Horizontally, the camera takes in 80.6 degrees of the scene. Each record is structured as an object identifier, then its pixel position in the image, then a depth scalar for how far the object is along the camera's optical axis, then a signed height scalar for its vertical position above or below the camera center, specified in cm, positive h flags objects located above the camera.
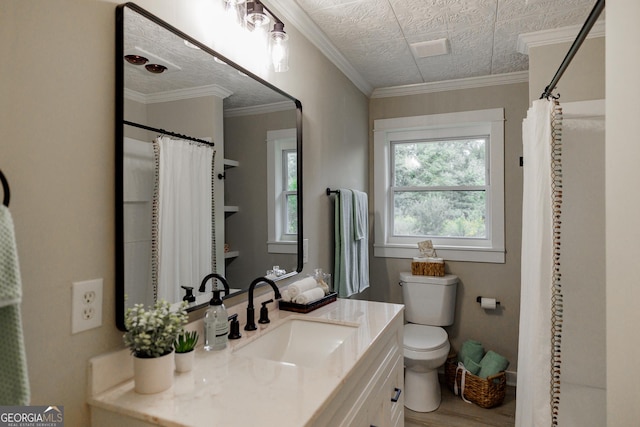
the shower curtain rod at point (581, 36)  119 +63
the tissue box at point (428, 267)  301 -45
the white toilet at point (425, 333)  252 -89
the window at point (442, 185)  301 +22
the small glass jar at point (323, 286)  192 -39
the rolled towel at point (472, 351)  287 -108
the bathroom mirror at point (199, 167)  108 +16
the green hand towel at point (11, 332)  67 -22
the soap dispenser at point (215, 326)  123 -38
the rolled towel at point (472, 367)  274 -114
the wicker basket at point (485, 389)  256 -123
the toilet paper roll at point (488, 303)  291 -72
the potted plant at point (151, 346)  93 -34
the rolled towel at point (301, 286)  175 -37
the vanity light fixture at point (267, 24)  149 +76
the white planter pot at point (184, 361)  105 -43
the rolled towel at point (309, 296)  170 -40
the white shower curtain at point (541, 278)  164 -30
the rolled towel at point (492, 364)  268 -111
